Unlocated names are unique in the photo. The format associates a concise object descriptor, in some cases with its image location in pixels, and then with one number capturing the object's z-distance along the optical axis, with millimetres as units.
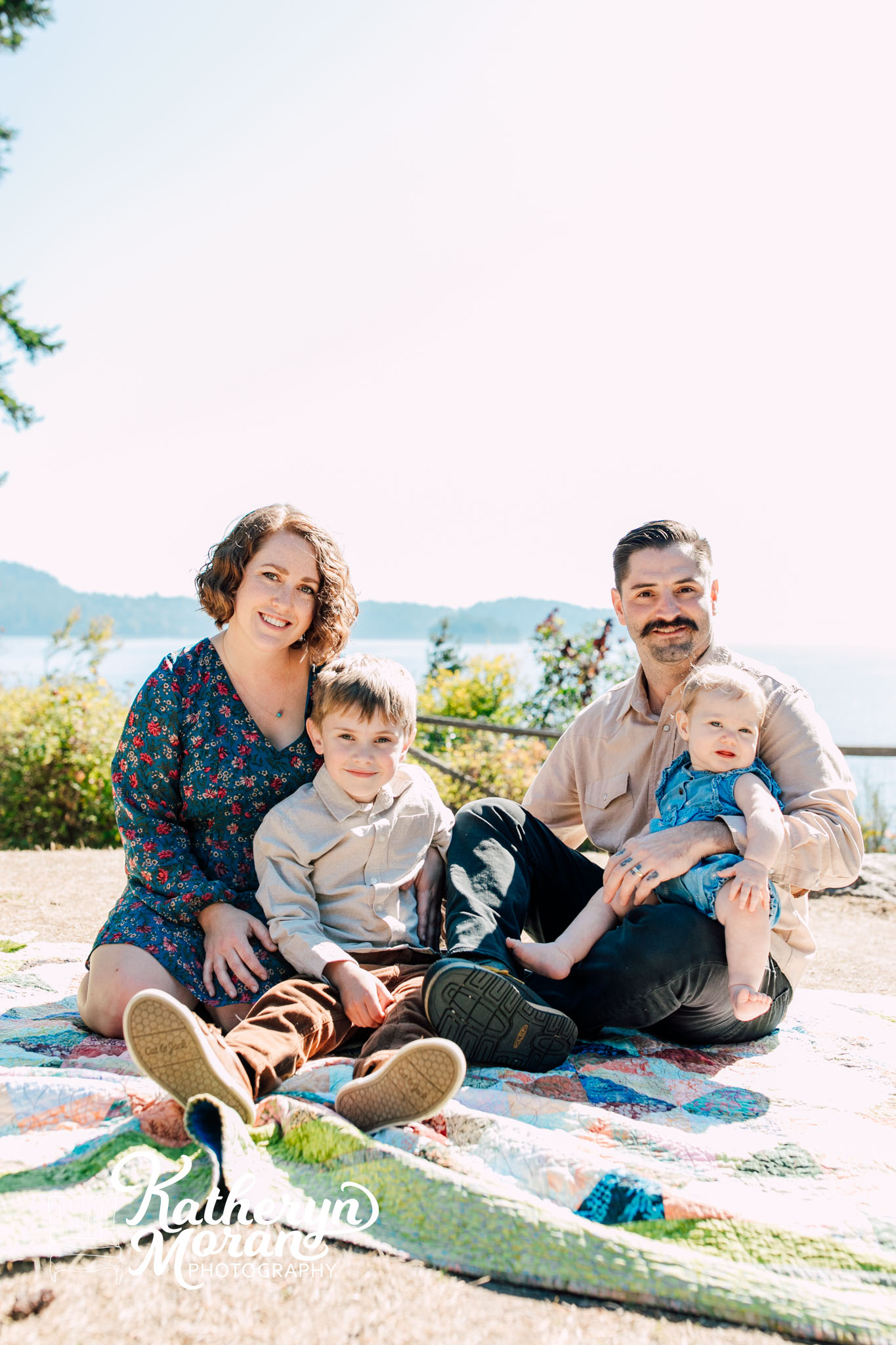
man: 2402
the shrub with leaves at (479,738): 7750
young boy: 2287
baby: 2447
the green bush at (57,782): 7637
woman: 2711
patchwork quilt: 1542
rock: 6016
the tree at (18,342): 10258
